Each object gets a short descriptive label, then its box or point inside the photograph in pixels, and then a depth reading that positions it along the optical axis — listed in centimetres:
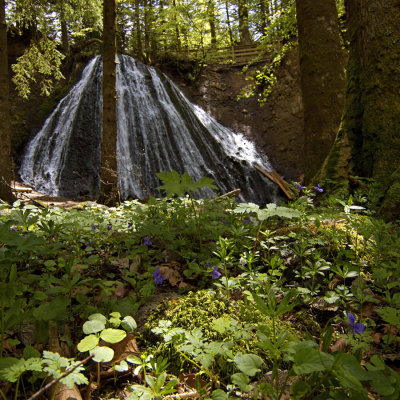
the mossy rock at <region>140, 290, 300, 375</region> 117
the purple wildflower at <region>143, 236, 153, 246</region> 219
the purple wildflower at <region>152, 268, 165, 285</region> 169
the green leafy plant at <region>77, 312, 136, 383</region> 96
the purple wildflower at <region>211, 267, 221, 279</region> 161
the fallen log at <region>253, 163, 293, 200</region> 1024
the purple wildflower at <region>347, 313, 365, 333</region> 101
